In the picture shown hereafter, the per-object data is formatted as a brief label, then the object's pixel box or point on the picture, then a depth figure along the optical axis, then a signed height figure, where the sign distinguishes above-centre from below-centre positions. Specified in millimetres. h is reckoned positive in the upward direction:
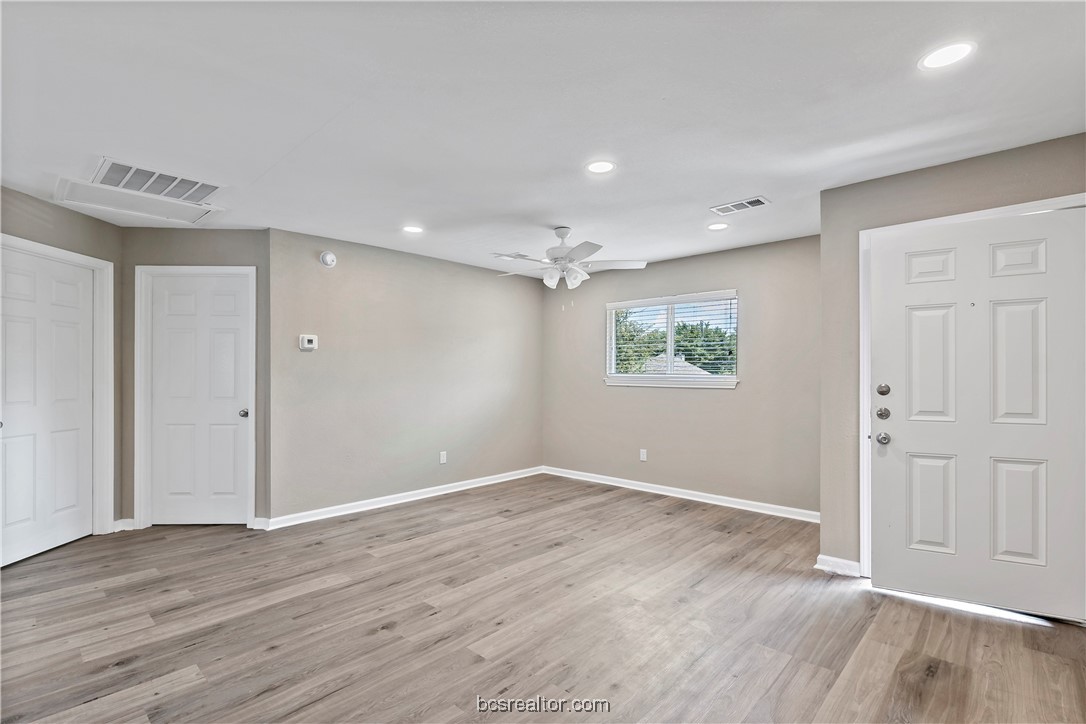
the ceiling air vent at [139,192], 3135 +1112
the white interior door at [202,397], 4445 -327
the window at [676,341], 5273 +215
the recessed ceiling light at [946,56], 1924 +1173
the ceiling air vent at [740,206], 3660 +1137
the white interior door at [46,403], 3564 -325
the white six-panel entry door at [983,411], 2629 -275
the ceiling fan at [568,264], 4066 +780
